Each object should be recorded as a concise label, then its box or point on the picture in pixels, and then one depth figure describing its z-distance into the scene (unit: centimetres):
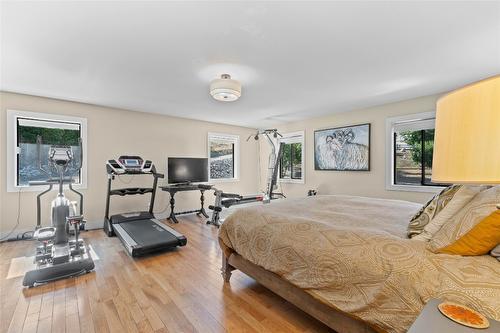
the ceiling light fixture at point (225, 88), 281
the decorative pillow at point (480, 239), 107
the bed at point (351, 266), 109
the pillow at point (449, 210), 135
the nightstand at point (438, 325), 74
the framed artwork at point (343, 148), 443
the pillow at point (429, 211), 148
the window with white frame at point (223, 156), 597
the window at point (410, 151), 375
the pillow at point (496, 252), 110
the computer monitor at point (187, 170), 490
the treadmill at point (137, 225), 306
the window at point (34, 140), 355
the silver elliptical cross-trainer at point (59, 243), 238
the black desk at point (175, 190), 458
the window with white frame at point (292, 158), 568
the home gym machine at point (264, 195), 449
